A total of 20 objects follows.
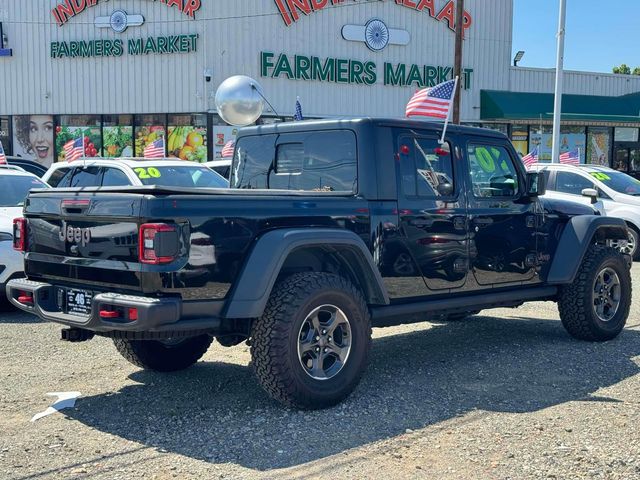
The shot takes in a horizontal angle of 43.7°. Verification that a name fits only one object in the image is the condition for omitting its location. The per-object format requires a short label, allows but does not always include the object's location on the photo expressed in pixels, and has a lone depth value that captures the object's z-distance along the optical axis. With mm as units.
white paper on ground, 5166
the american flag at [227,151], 15347
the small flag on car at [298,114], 8331
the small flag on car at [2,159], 13292
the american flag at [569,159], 17562
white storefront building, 24172
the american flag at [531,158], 16219
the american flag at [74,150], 13252
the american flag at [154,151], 15891
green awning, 28422
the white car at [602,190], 13547
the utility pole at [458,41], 19469
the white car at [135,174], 10828
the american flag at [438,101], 7141
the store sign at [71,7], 24312
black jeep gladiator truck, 4672
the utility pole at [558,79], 20641
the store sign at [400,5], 24766
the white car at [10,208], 8297
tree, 69438
